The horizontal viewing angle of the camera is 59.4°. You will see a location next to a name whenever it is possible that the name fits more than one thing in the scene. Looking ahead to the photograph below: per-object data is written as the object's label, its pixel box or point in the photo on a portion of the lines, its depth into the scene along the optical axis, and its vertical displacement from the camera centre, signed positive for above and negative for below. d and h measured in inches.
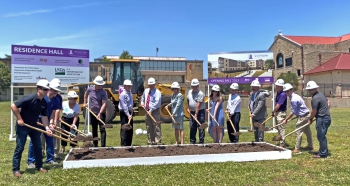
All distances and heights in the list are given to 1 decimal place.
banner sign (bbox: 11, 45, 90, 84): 357.6 +37.7
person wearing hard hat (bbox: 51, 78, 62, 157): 241.4 -21.7
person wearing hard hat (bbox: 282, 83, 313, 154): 269.9 -15.7
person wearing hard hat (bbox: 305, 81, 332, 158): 244.4 -17.6
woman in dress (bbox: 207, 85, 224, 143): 292.7 -19.0
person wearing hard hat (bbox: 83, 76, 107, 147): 286.4 -8.9
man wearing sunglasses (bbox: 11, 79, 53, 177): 191.8 -12.3
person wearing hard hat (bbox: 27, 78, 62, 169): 221.0 -17.3
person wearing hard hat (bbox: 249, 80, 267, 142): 292.2 -12.6
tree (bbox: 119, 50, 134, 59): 1755.7 +226.4
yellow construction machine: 512.4 +19.5
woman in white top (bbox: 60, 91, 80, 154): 264.8 -14.2
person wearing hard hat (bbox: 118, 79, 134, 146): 283.3 -14.5
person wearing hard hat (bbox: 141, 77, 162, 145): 295.7 -13.3
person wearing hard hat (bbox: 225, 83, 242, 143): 296.7 -15.2
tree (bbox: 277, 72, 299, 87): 1585.6 +80.7
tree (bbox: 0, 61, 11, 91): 1718.3 +97.2
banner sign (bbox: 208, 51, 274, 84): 437.4 +38.9
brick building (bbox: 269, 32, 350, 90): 1683.1 +255.9
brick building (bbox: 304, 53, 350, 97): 1169.4 +84.6
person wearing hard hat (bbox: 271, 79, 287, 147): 285.3 -12.9
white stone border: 215.3 -48.4
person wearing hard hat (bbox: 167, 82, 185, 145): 297.6 -15.1
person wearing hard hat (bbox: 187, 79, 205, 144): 296.0 -13.6
